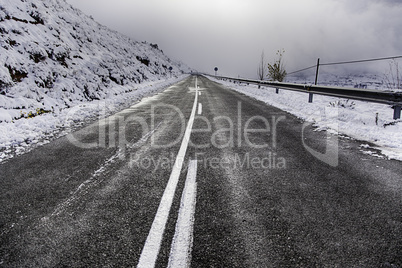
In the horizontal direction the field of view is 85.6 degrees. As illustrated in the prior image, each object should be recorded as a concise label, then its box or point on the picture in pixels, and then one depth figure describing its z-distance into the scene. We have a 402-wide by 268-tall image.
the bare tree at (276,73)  23.79
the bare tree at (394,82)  7.99
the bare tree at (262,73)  31.53
